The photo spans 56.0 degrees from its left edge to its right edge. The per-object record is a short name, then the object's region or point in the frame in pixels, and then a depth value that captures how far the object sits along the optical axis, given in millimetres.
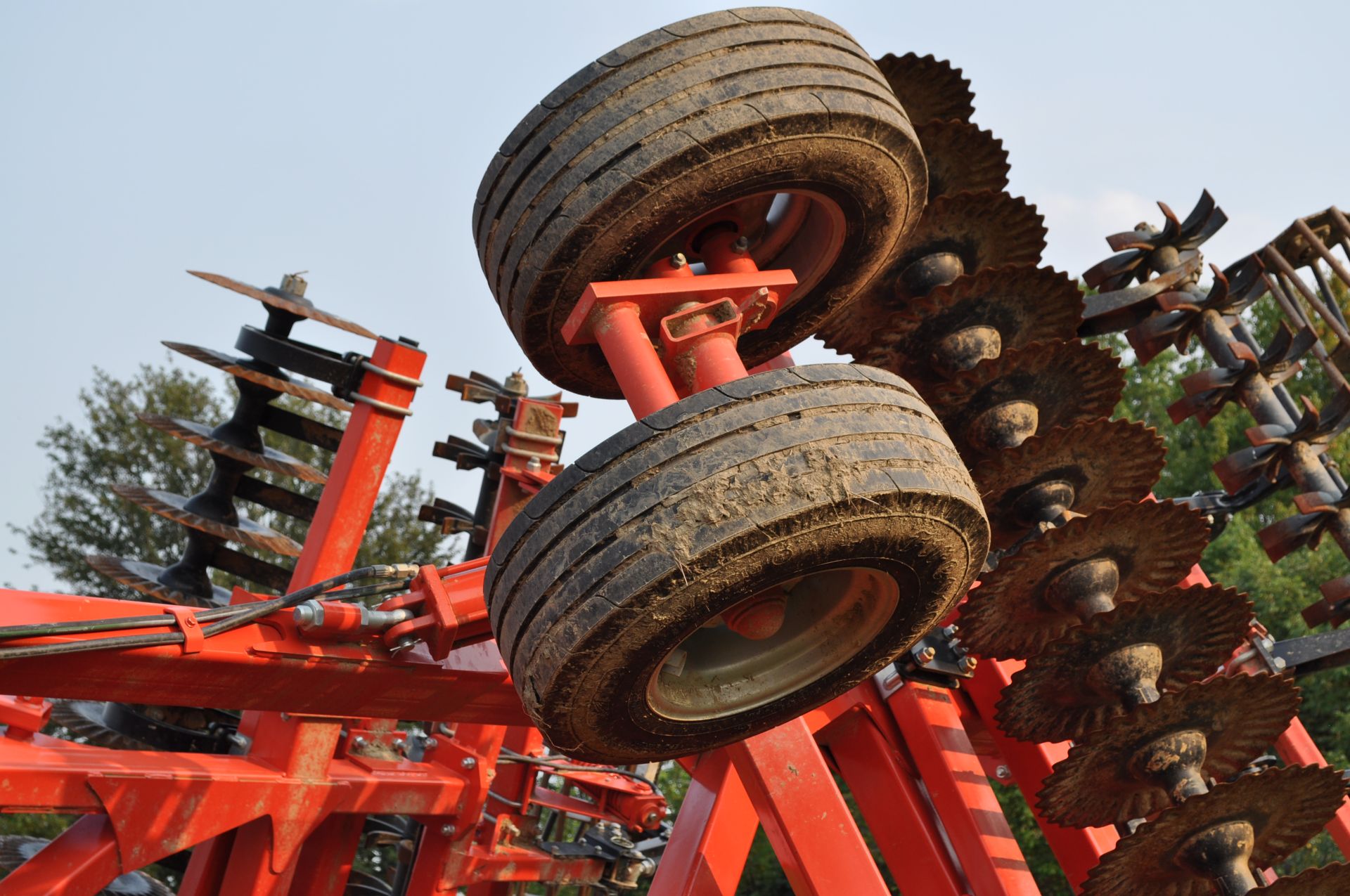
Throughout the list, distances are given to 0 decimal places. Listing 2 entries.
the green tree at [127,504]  21453
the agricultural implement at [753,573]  2432
